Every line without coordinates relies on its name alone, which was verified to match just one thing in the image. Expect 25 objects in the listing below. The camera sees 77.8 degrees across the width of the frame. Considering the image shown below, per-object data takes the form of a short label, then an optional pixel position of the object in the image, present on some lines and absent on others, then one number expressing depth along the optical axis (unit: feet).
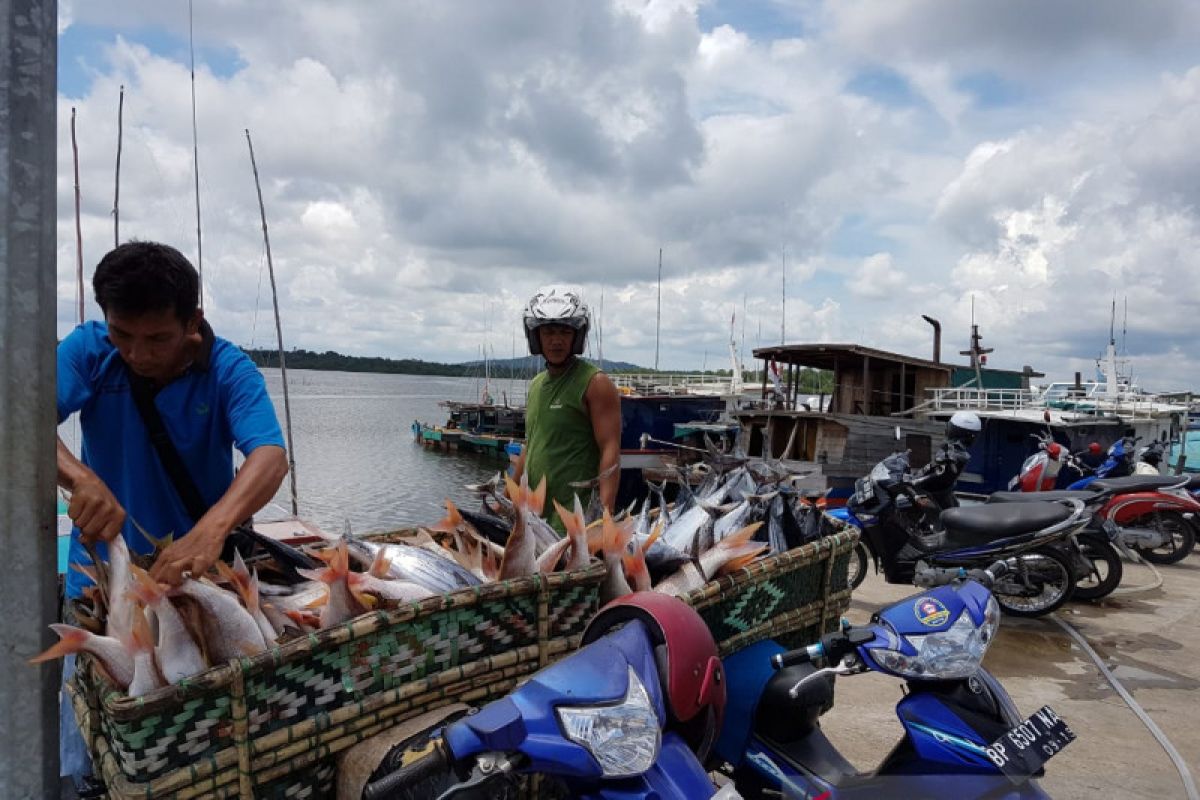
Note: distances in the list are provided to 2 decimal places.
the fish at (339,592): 5.31
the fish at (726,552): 7.17
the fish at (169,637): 4.50
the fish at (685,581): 6.87
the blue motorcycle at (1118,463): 31.78
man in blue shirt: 6.09
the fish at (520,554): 6.32
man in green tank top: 9.95
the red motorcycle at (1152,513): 24.86
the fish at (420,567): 6.34
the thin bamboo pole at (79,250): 20.20
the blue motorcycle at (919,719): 6.99
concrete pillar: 4.15
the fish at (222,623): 4.83
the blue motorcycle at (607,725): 4.30
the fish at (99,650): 4.29
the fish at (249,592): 5.19
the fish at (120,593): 4.69
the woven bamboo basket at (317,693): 4.25
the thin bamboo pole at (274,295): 30.09
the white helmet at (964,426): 21.43
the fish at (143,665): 4.33
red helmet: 5.16
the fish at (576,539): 6.66
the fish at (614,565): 6.51
